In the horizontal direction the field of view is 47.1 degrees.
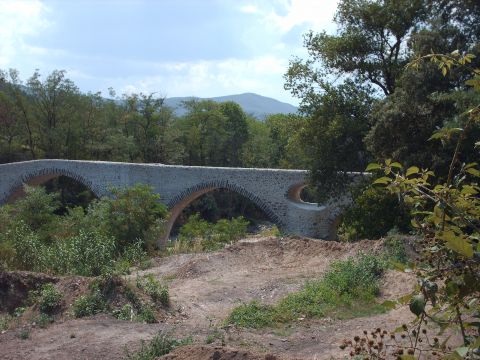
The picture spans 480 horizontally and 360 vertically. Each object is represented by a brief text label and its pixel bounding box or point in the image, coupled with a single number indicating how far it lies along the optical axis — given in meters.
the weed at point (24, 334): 5.96
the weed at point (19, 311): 7.11
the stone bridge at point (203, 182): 18.97
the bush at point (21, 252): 9.55
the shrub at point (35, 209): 14.16
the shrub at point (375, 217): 12.68
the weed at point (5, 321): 6.54
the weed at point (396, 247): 8.87
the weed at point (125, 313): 6.57
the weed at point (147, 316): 6.51
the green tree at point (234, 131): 38.44
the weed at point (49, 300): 6.88
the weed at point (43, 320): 6.43
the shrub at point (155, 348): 4.88
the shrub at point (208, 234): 13.47
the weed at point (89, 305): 6.69
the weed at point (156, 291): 7.27
